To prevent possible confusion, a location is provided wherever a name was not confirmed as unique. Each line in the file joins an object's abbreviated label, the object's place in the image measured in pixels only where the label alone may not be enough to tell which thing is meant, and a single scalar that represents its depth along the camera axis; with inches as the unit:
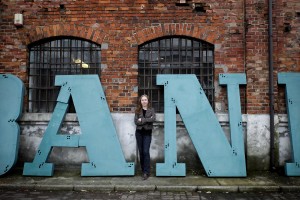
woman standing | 239.6
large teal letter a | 244.8
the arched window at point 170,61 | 272.7
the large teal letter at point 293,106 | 250.7
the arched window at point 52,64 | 275.9
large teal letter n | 243.1
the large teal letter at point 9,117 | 247.0
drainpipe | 254.5
